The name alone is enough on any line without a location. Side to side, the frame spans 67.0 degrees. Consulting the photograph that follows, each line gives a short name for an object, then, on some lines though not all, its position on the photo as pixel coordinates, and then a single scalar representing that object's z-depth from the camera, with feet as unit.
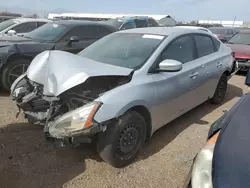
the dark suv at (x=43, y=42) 12.95
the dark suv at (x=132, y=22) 32.26
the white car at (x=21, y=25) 22.08
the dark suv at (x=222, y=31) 39.48
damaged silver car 6.58
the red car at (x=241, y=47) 20.53
